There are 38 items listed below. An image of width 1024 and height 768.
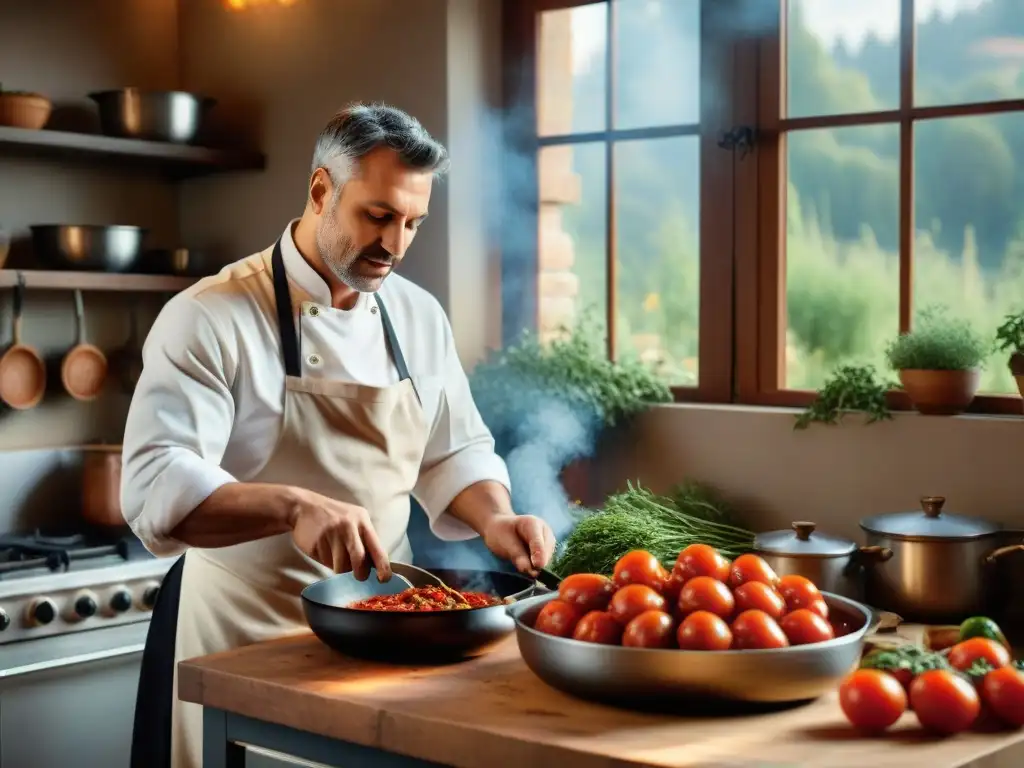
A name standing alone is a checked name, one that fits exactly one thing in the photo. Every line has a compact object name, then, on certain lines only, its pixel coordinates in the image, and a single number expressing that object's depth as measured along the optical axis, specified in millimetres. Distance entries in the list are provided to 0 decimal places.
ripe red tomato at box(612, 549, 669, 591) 1902
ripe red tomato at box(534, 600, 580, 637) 1872
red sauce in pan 2070
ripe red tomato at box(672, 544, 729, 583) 1890
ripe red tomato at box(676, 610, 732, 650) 1729
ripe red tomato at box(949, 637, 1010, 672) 1820
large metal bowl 1703
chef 2234
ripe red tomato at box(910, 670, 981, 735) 1663
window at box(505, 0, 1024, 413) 3188
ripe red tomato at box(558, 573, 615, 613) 1907
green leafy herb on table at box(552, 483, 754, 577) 2961
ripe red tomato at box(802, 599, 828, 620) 1867
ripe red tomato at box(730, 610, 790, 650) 1739
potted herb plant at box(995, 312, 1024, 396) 2932
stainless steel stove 3266
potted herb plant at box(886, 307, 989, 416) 3074
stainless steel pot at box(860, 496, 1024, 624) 2639
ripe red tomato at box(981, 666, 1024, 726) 1701
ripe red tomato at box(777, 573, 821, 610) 1881
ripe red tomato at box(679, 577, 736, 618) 1794
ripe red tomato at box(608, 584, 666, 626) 1813
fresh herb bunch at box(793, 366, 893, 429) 3199
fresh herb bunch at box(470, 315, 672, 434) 3559
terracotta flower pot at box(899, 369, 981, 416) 3074
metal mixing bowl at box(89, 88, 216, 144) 4004
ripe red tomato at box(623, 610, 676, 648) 1746
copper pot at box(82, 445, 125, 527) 3908
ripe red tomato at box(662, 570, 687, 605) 1881
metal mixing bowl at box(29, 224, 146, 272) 3869
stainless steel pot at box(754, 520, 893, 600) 2666
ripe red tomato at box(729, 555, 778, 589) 1888
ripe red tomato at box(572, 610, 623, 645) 1803
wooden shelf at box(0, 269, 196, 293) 3768
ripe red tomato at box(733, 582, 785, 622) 1814
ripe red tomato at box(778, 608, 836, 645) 1777
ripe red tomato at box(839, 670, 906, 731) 1665
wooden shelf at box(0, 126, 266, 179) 3797
